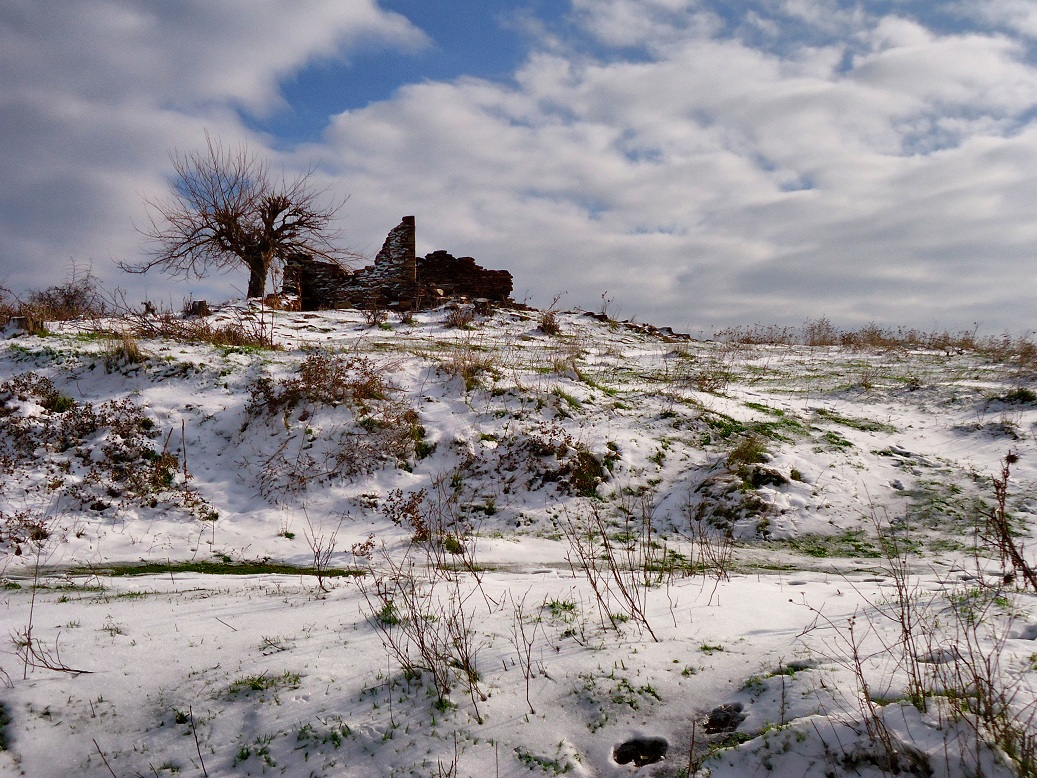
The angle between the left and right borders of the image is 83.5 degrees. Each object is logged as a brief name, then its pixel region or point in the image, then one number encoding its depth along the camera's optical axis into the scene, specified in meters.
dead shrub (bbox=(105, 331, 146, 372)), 8.07
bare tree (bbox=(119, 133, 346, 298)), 18.92
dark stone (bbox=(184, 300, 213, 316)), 12.64
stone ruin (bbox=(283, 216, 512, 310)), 22.05
